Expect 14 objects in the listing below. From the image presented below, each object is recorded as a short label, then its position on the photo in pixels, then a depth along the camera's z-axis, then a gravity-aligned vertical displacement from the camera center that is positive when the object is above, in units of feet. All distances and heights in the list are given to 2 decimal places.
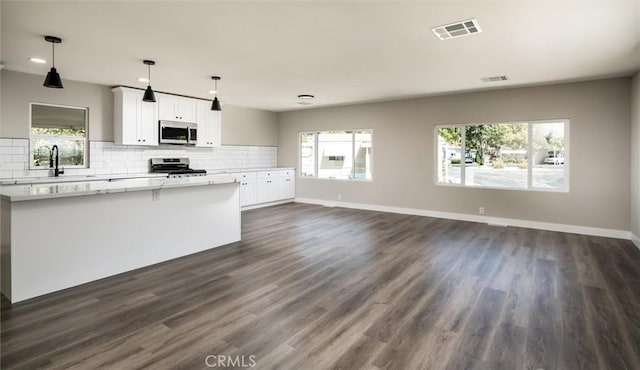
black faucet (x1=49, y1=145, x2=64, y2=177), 17.58 +1.12
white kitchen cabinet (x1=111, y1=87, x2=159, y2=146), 19.31 +3.66
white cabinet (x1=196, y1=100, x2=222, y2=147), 23.48 +4.02
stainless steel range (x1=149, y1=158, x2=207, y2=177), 21.53 +0.90
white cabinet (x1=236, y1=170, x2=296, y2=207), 25.40 -0.36
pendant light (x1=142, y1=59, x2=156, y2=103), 14.87 +3.80
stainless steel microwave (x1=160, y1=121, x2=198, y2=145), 21.25 +3.15
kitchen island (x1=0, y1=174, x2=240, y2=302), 9.80 -1.63
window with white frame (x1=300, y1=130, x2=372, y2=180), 26.96 +2.33
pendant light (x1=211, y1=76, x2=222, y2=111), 18.29 +4.11
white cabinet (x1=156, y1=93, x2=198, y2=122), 21.16 +4.74
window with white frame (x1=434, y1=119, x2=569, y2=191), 19.22 +1.73
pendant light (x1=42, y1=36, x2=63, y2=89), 11.74 +3.57
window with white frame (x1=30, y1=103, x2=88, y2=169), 17.37 +2.47
